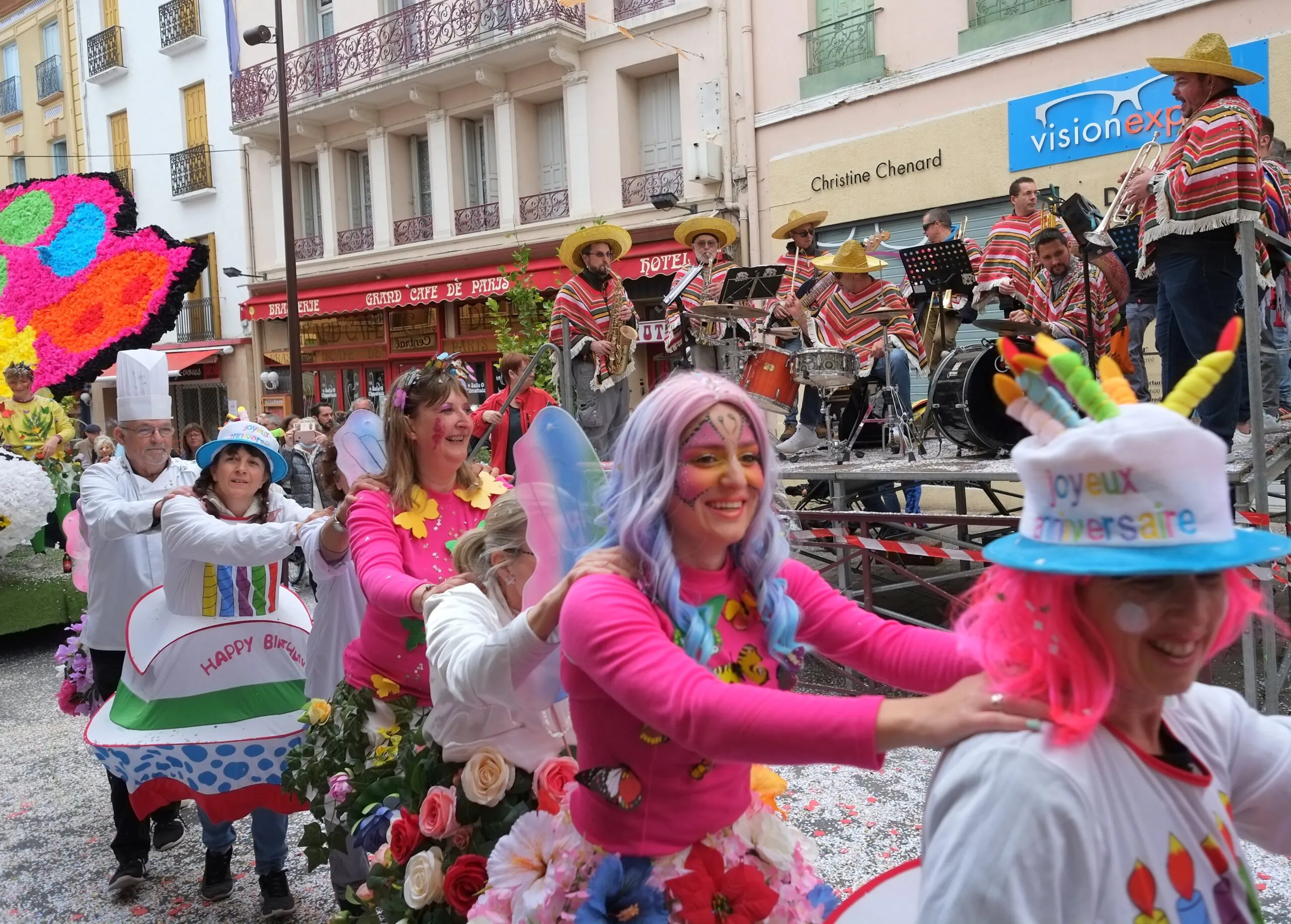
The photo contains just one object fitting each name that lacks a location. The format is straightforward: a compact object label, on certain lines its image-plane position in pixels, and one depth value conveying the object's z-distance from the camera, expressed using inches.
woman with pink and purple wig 61.9
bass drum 258.4
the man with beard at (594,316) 354.9
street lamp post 561.6
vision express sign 411.2
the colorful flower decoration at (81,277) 225.3
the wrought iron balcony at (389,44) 670.5
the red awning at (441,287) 609.0
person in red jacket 343.6
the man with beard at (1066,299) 285.0
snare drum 285.0
